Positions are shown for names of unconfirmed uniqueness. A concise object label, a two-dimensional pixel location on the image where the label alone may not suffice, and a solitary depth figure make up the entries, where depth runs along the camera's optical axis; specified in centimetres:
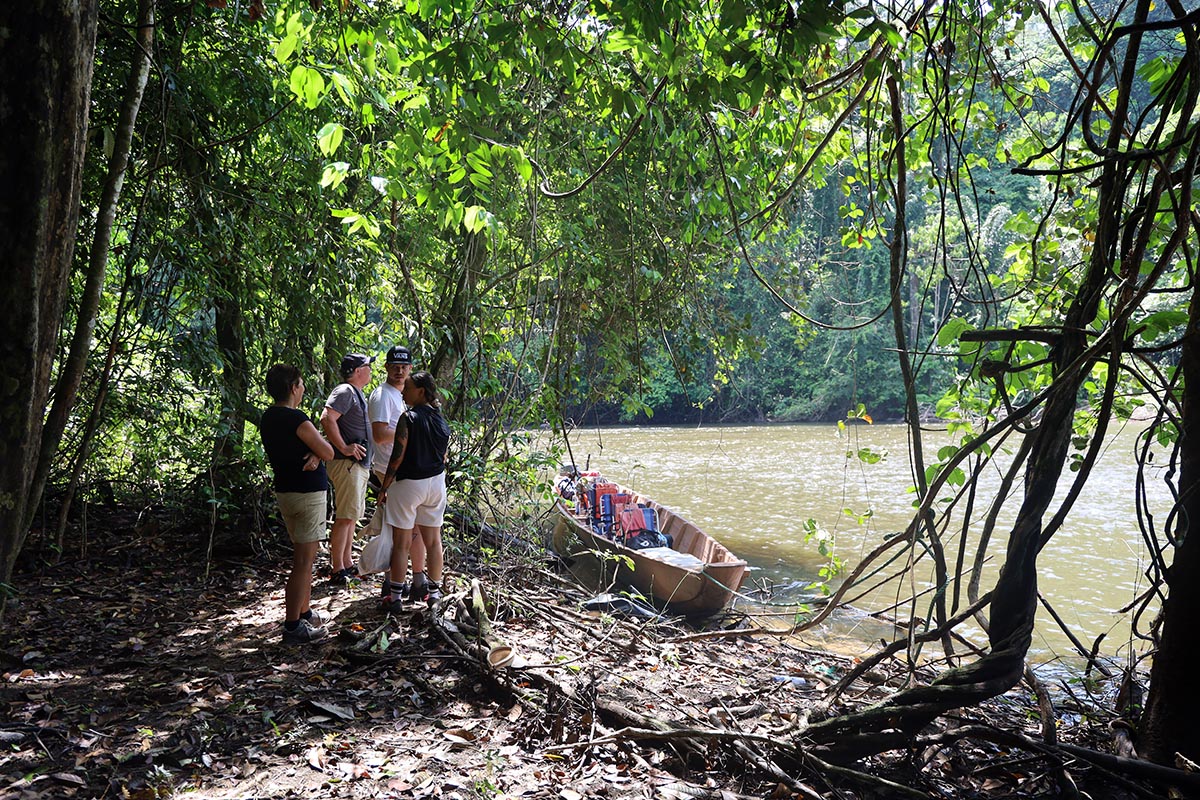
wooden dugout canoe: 906
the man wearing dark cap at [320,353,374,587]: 573
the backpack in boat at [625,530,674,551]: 1088
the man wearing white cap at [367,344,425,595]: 575
